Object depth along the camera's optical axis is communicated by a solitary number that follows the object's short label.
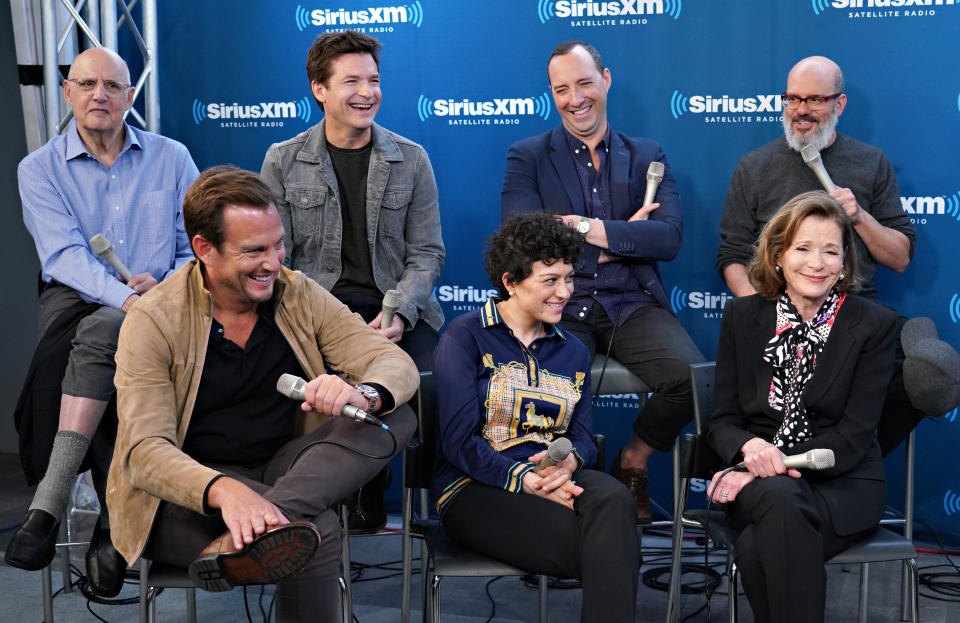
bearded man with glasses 3.76
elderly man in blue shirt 3.50
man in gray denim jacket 3.80
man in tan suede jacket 2.30
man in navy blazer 3.64
